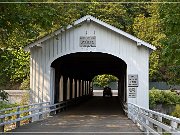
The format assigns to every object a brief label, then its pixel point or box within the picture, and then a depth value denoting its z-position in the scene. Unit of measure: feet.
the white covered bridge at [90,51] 73.36
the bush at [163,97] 123.04
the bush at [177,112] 88.68
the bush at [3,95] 46.75
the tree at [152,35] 166.50
